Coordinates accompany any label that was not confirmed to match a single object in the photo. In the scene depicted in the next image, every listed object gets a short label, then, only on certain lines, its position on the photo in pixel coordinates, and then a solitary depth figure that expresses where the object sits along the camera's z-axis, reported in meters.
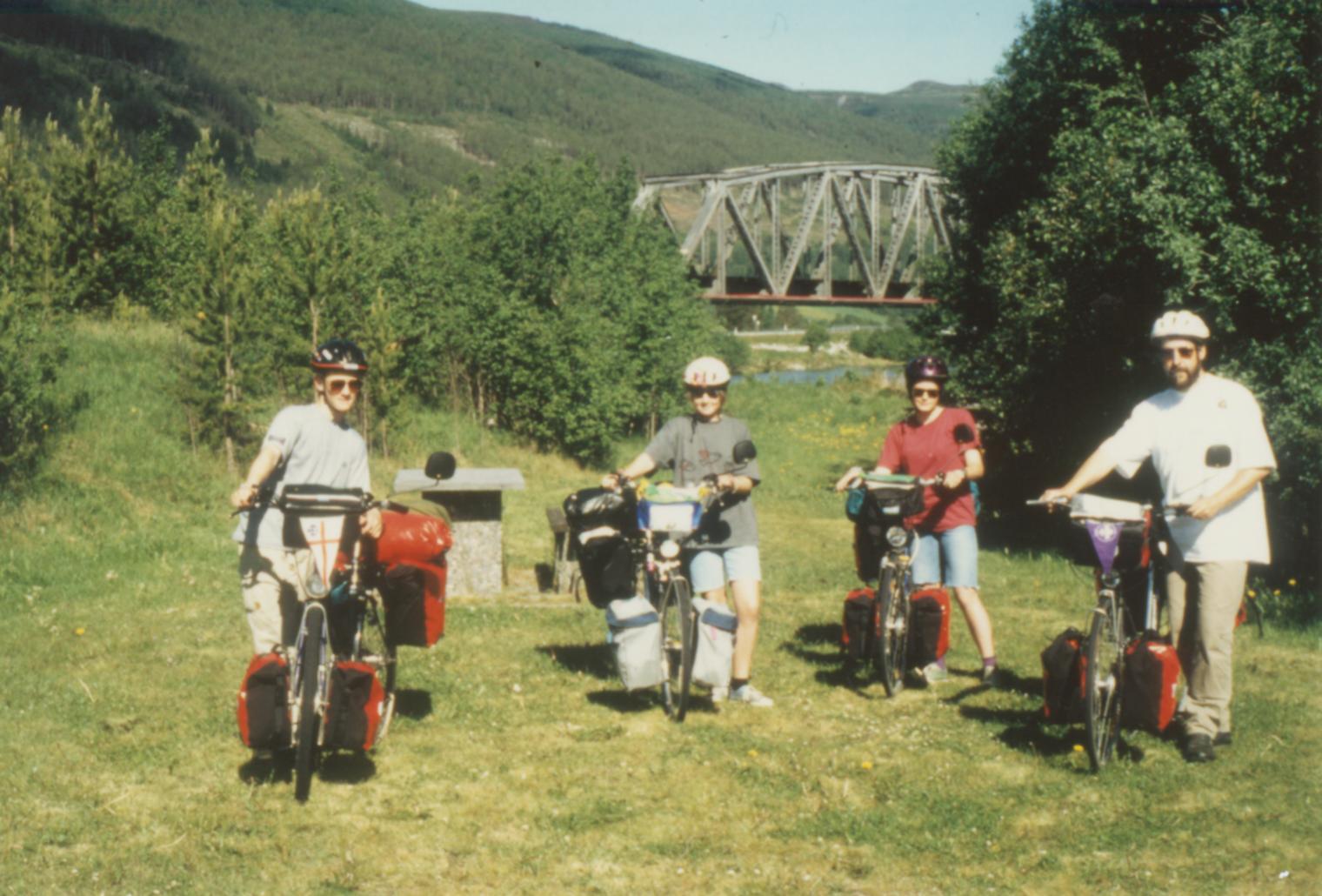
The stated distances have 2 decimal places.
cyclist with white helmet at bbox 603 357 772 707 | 7.40
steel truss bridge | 48.03
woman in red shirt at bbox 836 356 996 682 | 7.83
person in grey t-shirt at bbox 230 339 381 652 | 6.02
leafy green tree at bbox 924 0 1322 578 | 13.41
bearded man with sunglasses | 6.30
